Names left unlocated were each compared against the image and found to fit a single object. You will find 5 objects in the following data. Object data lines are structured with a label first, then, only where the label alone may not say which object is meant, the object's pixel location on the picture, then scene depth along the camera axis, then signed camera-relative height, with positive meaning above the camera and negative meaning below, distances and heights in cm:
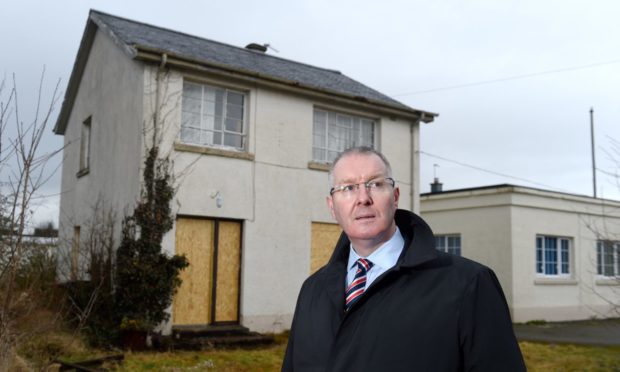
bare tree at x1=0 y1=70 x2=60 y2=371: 507 +8
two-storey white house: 1177 +204
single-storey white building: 1772 +27
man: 210 -21
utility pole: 3630 +718
